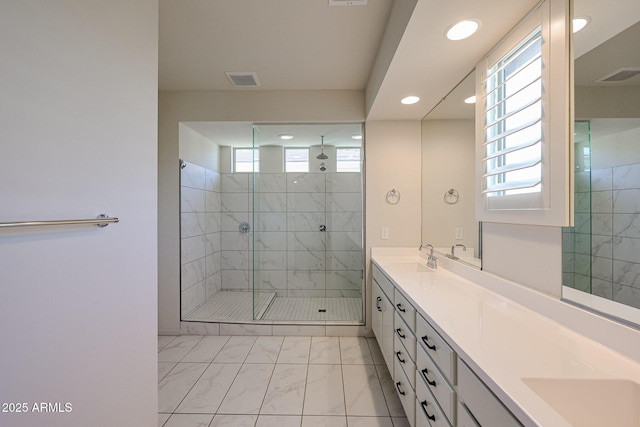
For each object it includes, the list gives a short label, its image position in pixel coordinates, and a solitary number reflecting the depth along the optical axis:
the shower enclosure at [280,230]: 3.07
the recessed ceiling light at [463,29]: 1.28
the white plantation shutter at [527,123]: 1.04
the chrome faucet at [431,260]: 2.21
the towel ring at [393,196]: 2.74
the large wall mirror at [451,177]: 1.81
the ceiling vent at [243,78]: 2.45
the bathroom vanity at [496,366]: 0.70
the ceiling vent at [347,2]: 1.60
